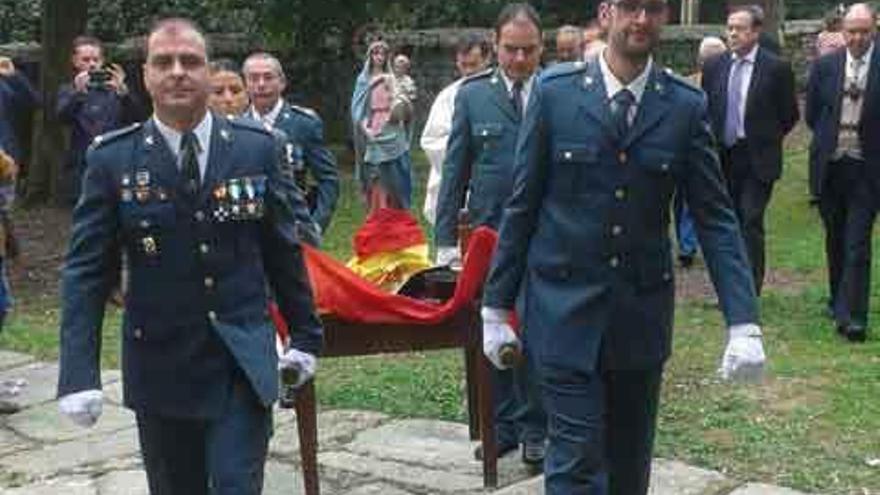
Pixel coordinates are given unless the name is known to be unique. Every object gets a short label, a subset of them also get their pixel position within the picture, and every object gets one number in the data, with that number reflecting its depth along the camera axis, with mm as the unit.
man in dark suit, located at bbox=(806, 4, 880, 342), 9352
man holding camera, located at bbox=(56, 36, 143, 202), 12461
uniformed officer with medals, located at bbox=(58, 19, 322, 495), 4352
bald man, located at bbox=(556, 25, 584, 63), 9596
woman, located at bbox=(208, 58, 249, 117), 6925
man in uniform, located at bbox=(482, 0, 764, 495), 4664
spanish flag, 6688
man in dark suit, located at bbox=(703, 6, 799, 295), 10117
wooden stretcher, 5992
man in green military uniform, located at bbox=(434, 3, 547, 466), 6445
